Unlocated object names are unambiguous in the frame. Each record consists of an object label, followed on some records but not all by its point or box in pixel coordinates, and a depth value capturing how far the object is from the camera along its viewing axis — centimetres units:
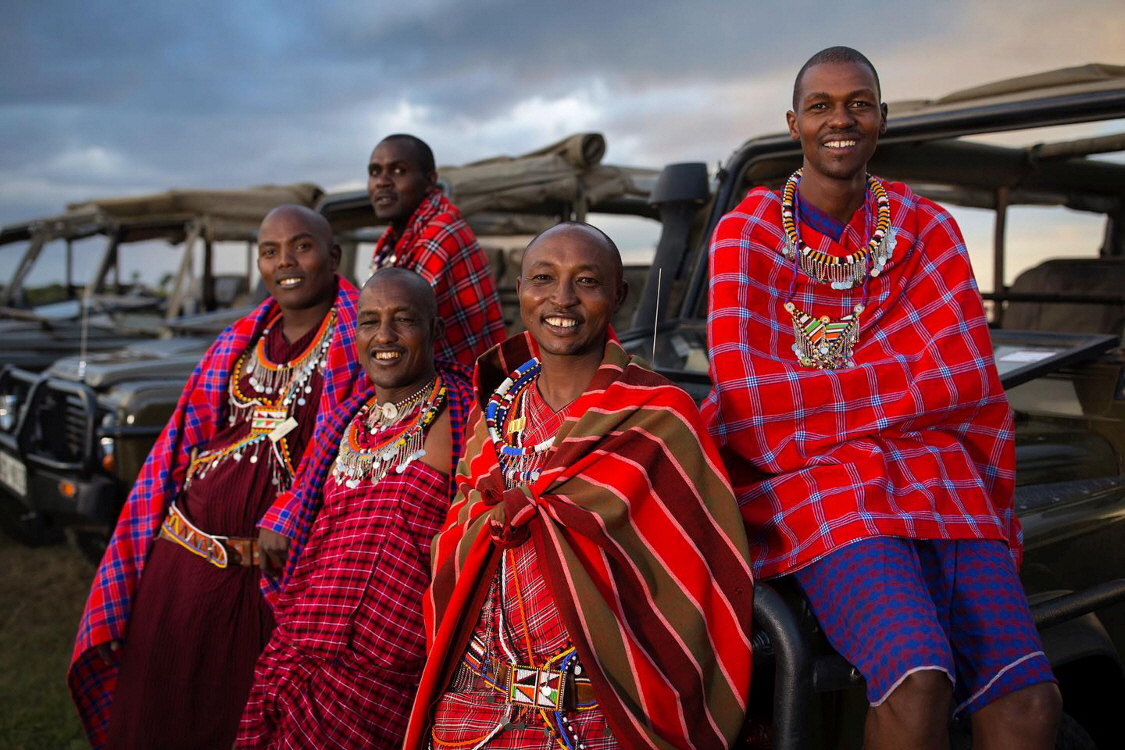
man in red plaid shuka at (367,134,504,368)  311
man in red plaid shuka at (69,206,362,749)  269
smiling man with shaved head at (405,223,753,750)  169
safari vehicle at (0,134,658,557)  413
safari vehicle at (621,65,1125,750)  180
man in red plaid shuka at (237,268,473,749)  218
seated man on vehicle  165
